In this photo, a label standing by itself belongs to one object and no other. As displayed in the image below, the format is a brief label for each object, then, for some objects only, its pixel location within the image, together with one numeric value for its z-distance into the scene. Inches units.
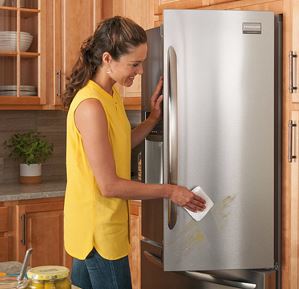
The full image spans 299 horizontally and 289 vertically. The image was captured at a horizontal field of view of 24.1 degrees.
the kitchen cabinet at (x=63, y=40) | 163.5
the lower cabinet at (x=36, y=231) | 149.4
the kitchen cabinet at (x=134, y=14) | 154.0
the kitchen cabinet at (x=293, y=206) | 109.6
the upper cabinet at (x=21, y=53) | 158.9
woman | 89.0
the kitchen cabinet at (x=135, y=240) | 151.1
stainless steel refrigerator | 108.7
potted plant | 167.2
